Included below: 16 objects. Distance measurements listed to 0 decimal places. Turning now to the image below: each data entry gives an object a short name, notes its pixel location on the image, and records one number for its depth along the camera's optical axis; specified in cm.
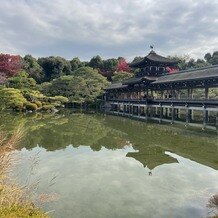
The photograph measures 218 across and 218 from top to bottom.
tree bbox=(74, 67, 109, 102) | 3912
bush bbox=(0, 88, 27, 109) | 2837
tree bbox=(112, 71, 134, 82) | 4337
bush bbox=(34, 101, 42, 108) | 3347
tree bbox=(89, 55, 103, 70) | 5953
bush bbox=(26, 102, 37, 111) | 3191
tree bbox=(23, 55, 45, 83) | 5278
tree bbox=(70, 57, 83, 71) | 5999
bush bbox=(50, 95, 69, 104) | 3705
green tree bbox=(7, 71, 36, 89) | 3686
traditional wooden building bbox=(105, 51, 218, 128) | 1966
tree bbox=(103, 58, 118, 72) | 5833
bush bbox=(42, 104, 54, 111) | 3342
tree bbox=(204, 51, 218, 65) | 5321
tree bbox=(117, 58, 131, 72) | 5307
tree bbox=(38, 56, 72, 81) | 5655
